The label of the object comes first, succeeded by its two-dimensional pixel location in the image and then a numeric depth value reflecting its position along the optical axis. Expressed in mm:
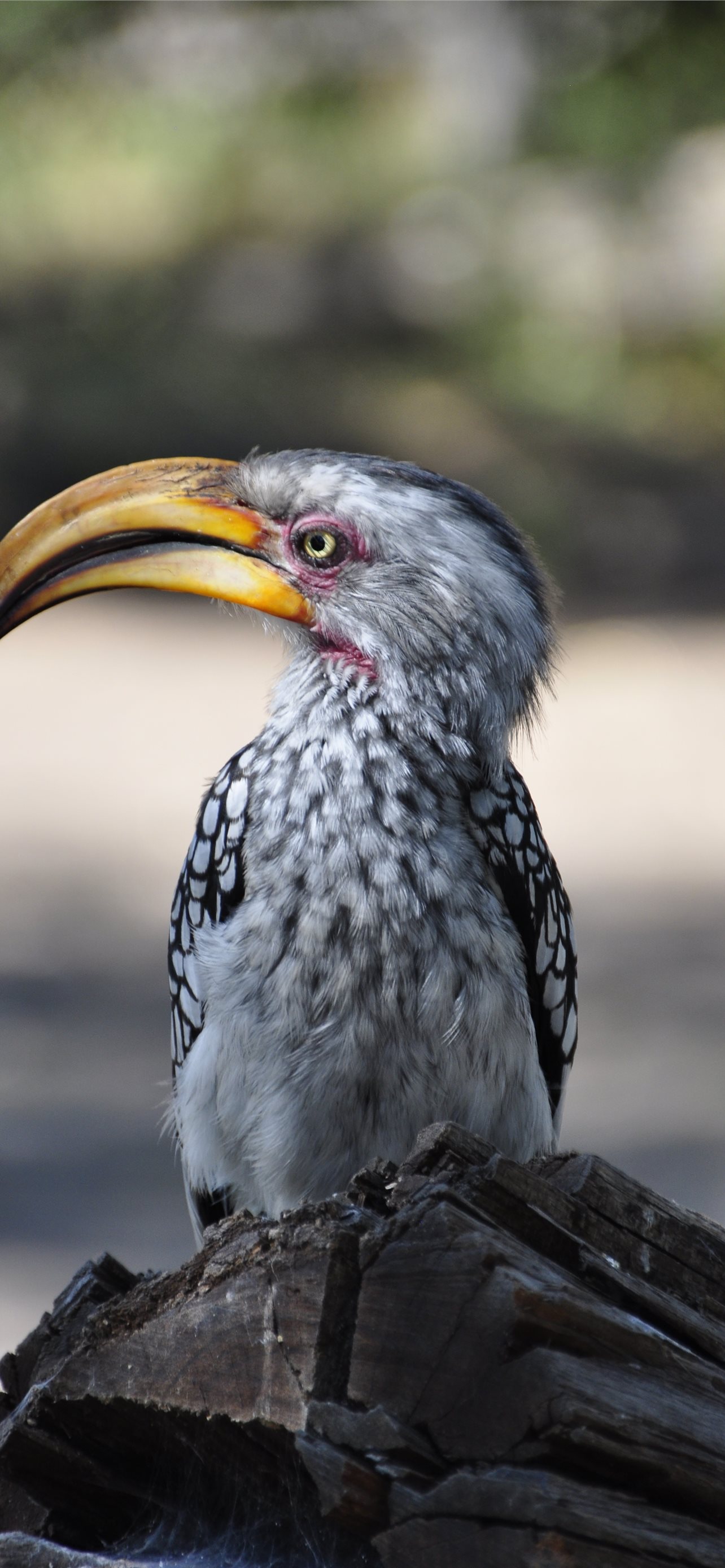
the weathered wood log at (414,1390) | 3398
